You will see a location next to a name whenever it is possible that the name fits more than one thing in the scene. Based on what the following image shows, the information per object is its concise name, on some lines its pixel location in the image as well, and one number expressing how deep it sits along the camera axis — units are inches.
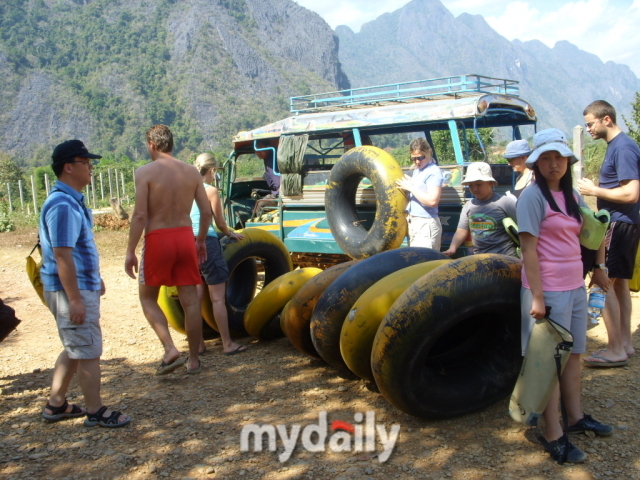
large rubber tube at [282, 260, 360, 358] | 172.2
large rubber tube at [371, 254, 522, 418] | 126.0
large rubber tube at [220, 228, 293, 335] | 214.5
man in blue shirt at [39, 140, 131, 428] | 133.0
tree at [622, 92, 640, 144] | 707.3
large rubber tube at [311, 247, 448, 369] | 154.4
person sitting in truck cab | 326.6
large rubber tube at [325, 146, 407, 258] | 233.3
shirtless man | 164.4
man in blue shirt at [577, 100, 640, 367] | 158.7
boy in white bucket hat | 166.2
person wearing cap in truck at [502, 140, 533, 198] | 188.2
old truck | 255.8
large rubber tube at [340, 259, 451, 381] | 141.3
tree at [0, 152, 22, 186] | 1279.5
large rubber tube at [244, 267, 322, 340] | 201.8
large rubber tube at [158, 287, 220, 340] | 206.7
